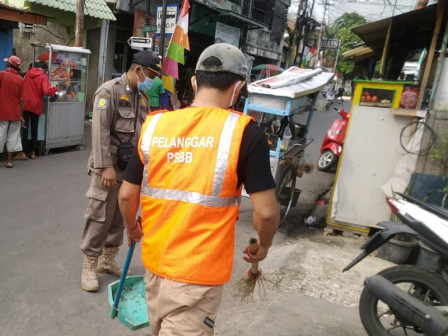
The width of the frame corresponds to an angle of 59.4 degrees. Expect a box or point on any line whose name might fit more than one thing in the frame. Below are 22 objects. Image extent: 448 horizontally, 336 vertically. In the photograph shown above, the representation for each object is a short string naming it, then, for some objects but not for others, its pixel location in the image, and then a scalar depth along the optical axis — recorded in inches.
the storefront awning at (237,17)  564.2
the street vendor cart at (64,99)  290.5
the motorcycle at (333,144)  342.0
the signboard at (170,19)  388.8
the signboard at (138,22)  480.2
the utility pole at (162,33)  356.8
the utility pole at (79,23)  346.9
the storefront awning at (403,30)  215.3
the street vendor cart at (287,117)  180.9
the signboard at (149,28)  429.9
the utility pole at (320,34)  1104.8
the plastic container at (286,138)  193.8
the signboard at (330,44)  1160.2
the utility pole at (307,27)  912.2
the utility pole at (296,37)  877.6
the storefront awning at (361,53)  333.8
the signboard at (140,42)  242.6
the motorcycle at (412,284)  92.7
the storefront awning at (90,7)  381.0
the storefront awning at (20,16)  270.1
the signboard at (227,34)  614.5
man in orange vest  59.7
